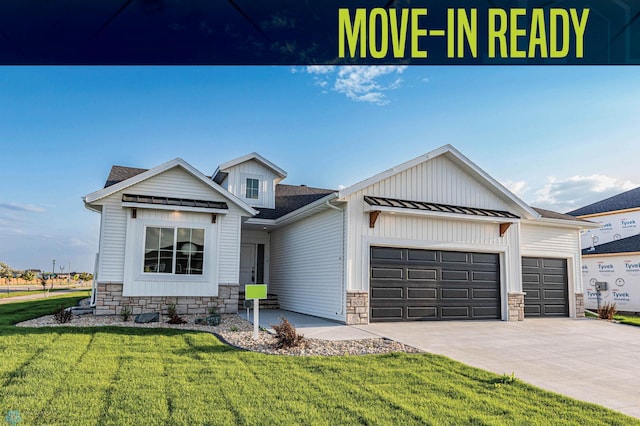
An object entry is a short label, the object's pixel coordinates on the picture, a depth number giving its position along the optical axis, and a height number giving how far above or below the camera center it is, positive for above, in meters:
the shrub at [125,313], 10.75 -1.22
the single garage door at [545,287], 14.59 -0.53
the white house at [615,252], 18.33 +0.91
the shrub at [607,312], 14.34 -1.32
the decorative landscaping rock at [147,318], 10.43 -1.28
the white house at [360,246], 11.66 +0.62
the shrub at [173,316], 10.41 -1.24
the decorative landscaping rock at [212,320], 10.28 -1.28
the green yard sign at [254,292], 8.70 -0.51
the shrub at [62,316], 10.03 -1.22
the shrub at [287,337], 7.66 -1.23
